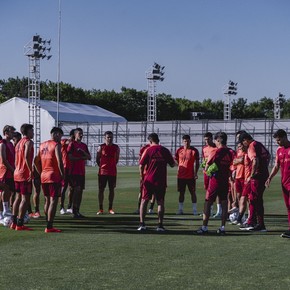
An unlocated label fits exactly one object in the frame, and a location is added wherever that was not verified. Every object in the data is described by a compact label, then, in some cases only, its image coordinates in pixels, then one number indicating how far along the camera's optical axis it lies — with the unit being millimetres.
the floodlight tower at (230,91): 78312
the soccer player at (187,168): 16875
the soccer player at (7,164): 13383
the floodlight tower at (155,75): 72450
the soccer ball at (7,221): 13391
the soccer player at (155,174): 12641
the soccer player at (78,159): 16047
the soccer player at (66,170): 16203
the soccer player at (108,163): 16812
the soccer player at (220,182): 12227
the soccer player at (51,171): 12266
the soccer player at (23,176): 12734
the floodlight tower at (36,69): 56906
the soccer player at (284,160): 11641
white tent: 67125
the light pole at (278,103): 81275
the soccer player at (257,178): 12797
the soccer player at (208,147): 15797
